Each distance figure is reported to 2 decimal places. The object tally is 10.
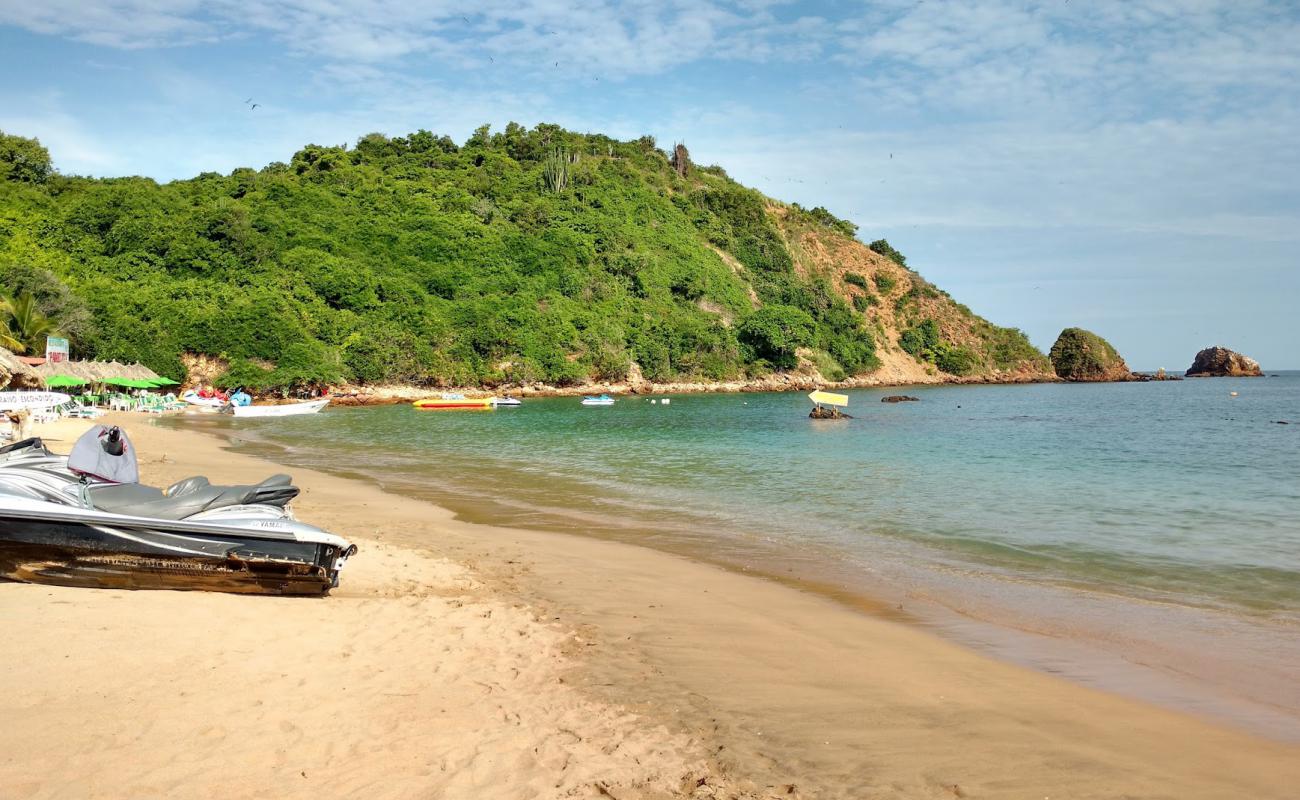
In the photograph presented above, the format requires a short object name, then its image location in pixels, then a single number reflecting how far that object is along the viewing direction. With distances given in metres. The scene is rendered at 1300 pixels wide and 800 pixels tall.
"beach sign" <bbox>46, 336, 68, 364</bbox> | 34.53
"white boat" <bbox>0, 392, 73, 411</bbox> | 23.72
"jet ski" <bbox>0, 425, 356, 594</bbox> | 6.32
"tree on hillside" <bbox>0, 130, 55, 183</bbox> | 70.56
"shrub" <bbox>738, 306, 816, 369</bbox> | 81.38
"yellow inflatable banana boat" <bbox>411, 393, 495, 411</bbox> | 49.75
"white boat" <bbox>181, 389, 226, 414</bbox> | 44.62
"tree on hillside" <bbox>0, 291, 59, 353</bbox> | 40.66
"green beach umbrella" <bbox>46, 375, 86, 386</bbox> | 33.38
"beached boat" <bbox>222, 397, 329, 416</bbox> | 40.81
